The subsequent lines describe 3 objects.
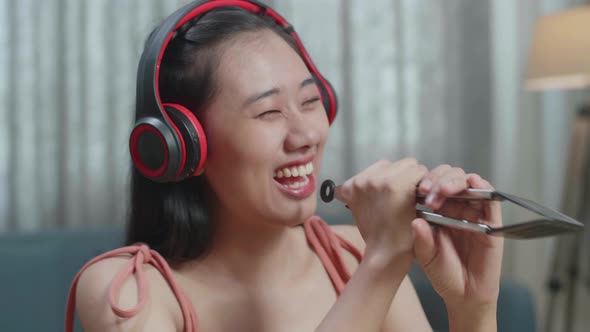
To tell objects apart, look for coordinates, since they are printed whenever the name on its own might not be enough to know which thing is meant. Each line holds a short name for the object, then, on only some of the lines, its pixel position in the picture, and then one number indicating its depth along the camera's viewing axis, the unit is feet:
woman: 2.64
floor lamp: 7.25
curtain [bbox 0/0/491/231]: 7.34
